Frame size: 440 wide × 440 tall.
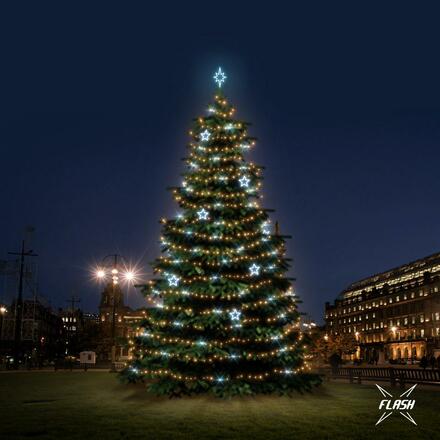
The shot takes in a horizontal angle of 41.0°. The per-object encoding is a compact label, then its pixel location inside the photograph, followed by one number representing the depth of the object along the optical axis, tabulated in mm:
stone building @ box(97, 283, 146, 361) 113981
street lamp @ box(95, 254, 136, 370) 39350
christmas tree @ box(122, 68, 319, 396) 20578
